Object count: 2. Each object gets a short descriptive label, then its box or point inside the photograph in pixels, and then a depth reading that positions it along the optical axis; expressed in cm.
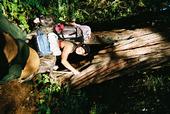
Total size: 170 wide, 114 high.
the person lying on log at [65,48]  374
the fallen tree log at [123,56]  384
